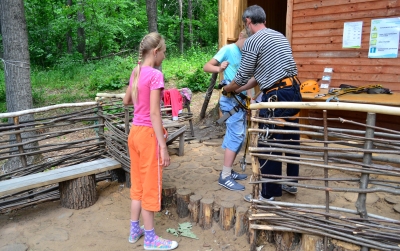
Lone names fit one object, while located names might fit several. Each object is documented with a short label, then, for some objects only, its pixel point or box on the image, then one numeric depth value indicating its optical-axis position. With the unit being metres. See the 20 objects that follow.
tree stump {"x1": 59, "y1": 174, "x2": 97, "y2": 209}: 3.95
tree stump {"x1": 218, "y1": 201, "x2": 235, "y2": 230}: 3.21
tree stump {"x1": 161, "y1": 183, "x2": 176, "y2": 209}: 3.74
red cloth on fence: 5.11
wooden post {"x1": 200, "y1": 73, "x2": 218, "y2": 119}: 6.77
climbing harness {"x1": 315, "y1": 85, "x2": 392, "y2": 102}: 4.35
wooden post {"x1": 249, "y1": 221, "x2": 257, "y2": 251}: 2.91
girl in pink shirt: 2.67
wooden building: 4.49
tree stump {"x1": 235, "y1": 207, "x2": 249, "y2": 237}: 3.12
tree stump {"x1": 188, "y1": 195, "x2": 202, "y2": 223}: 3.46
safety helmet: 4.89
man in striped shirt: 2.88
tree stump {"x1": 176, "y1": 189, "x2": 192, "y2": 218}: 3.58
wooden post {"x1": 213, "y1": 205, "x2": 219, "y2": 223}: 3.31
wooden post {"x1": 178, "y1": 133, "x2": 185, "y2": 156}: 4.85
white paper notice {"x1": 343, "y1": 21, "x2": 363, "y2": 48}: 4.73
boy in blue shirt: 3.36
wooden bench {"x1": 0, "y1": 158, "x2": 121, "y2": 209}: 3.74
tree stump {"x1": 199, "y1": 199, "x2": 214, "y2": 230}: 3.35
